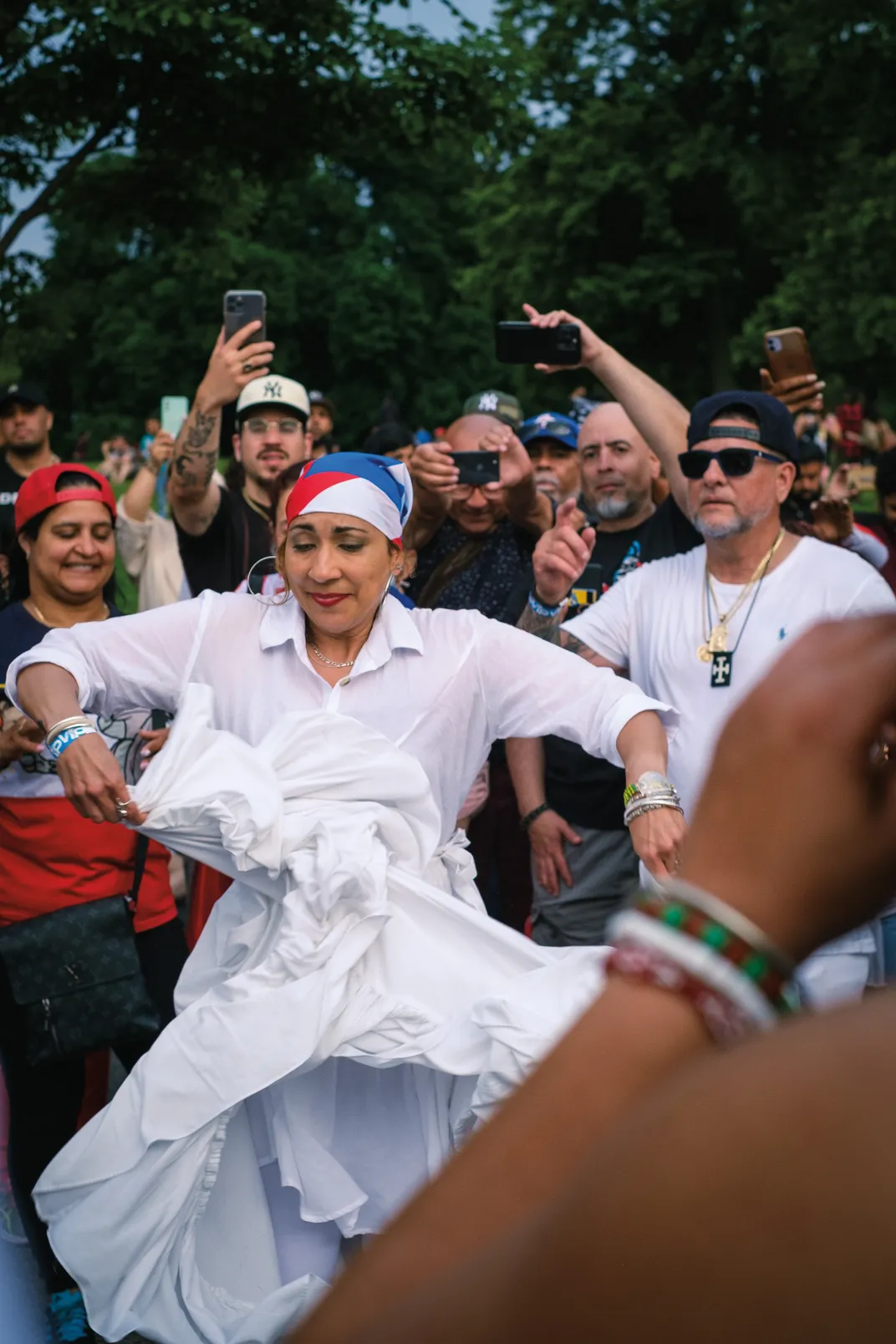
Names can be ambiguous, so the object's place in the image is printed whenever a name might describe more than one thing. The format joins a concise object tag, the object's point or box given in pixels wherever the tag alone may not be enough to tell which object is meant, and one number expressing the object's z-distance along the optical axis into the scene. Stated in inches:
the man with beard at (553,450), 305.0
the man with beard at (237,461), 226.8
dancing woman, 140.5
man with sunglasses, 193.9
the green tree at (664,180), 1284.4
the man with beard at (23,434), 339.9
